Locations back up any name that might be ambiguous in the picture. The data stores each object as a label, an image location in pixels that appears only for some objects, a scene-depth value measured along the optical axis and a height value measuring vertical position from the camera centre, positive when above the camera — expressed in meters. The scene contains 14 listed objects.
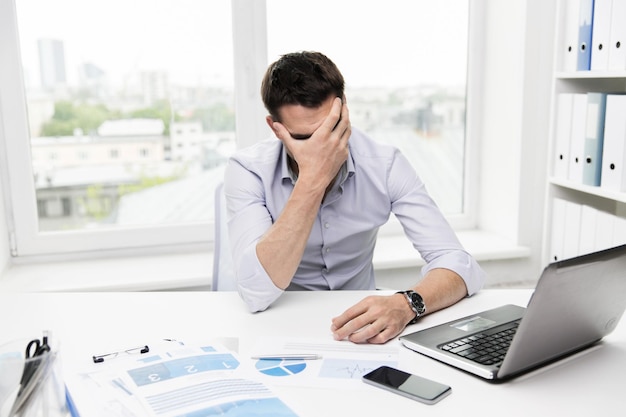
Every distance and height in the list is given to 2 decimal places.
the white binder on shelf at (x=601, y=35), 1.99 +0.15
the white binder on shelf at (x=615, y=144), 1.94 -0.19
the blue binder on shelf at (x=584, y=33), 2.06 +0.16
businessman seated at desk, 1.39 -0.32
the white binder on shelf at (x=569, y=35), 2.14 +0.16
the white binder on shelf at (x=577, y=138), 2.12 -0.19
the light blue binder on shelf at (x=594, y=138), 2.04 -0.18
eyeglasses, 1.06 -0.45
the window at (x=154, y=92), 2.33 -0.01
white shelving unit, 2.18 -0.23
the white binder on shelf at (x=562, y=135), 2.20 -0.18
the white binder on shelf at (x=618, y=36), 1.92 +0.14
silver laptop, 0.95 -0.41
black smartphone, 0.98 -0.48
